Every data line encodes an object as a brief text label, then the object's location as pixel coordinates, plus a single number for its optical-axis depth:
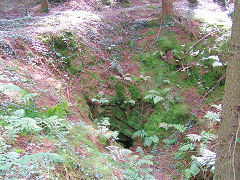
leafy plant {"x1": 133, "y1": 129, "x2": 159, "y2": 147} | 6.57
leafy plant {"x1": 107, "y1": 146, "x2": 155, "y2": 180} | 4.12
